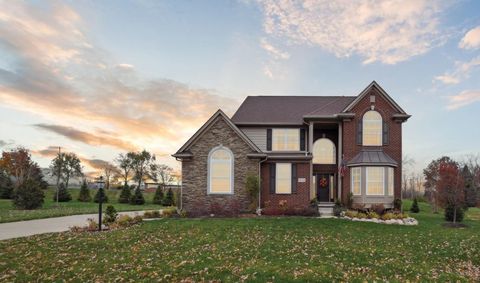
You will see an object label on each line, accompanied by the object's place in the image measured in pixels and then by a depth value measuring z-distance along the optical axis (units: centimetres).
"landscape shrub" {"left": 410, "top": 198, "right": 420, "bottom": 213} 2922
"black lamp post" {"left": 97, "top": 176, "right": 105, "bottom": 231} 1599
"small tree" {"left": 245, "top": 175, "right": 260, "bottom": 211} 1966
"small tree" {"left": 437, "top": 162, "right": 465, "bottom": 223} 2072
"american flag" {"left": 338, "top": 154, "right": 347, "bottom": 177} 2158
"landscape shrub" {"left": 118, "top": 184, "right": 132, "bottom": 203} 4153
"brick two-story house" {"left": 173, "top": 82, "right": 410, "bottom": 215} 2031
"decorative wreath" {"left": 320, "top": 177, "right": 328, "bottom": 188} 2366
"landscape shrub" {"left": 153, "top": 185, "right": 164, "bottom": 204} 4081
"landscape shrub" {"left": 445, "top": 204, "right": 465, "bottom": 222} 2081
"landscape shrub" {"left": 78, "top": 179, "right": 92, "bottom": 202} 4134
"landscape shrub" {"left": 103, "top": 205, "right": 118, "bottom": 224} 1745
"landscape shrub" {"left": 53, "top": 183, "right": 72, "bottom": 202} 3975
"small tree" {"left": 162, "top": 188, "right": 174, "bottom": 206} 3945
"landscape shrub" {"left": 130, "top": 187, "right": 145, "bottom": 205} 4053
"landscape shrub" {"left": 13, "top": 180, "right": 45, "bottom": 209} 2789
